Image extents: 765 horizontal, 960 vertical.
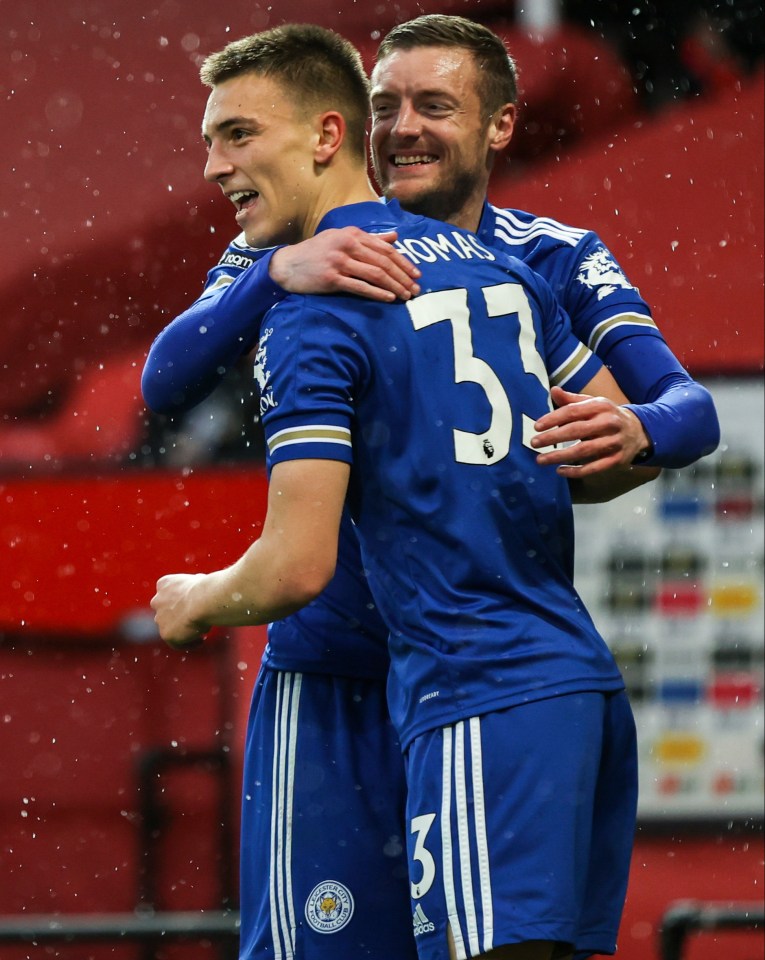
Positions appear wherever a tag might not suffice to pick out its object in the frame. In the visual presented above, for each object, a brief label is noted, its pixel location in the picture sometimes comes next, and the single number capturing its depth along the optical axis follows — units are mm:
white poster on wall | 23925
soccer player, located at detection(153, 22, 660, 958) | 14057
